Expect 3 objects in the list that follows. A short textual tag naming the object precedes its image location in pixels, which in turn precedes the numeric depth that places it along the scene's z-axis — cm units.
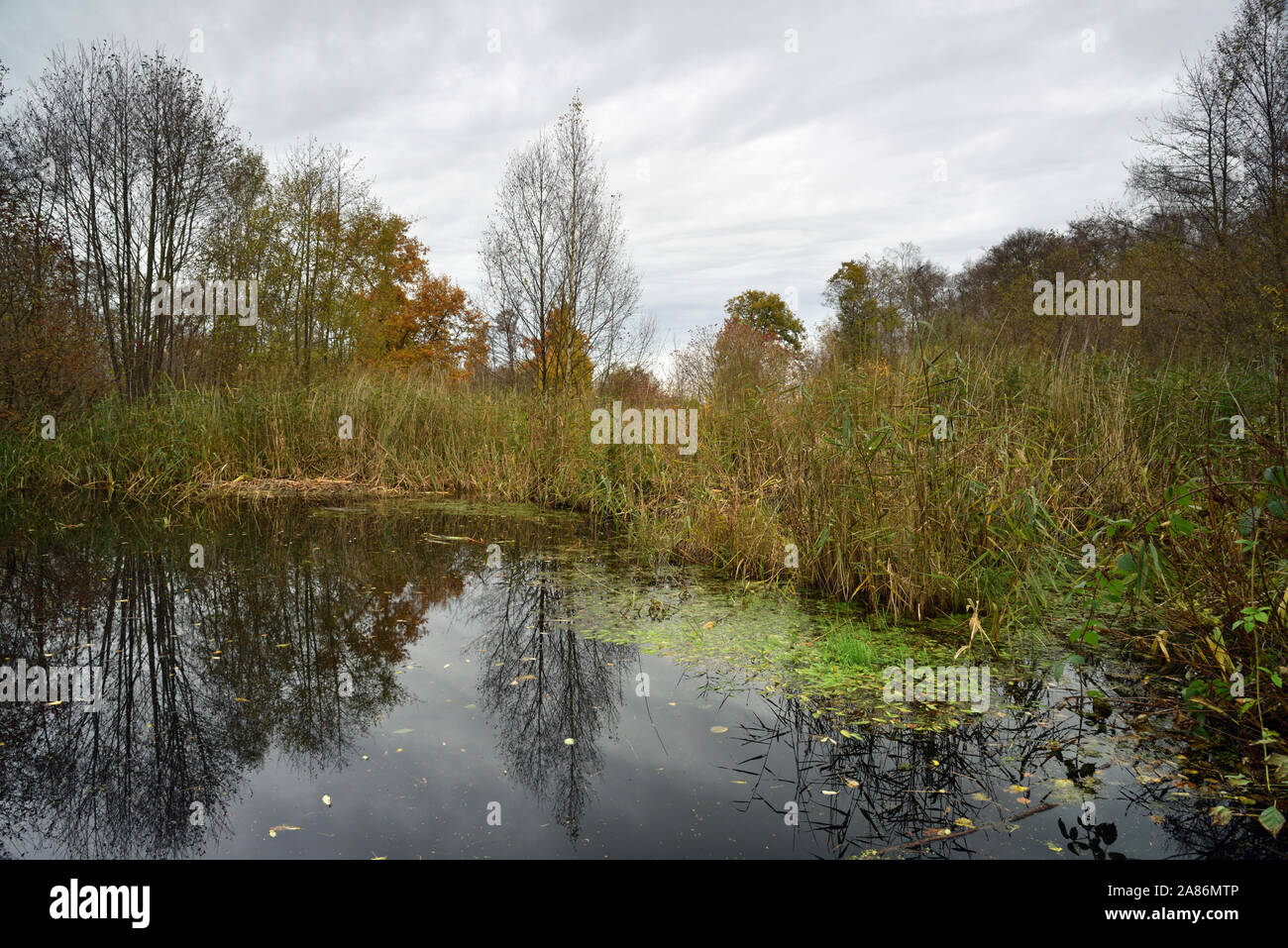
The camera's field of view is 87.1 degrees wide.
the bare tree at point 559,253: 1427
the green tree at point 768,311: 3494
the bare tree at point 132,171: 1150
